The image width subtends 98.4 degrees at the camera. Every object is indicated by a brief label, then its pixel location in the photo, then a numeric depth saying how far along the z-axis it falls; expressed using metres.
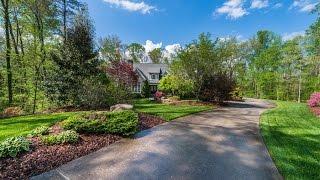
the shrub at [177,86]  11.21
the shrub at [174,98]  12.31
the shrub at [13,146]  2.99
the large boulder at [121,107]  5.80
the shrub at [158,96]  13.41
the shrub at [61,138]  3.59
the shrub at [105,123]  4.11
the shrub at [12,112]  7.38
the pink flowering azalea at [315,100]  10.05
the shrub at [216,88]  10.49
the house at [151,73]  22.01
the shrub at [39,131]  4.03
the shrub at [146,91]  18.78
